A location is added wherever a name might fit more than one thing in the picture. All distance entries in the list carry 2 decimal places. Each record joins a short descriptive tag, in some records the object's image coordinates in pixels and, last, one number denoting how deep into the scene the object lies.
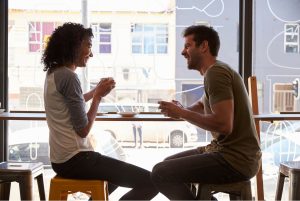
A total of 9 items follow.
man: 2.02
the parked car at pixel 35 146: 3.60
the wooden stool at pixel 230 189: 2.08
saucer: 2.82
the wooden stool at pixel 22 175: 2.41
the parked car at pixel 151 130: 3.59
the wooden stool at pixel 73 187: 2.24
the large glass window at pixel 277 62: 3.54
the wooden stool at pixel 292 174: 2.39
